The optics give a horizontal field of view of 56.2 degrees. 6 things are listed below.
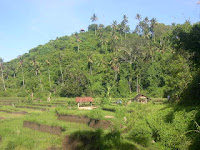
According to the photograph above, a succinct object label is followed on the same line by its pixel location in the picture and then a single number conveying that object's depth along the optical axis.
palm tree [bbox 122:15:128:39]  71.95
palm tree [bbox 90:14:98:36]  80.62
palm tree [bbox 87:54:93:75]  52.09
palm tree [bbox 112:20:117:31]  73.29
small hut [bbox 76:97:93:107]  30.08
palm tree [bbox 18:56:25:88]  62.96
